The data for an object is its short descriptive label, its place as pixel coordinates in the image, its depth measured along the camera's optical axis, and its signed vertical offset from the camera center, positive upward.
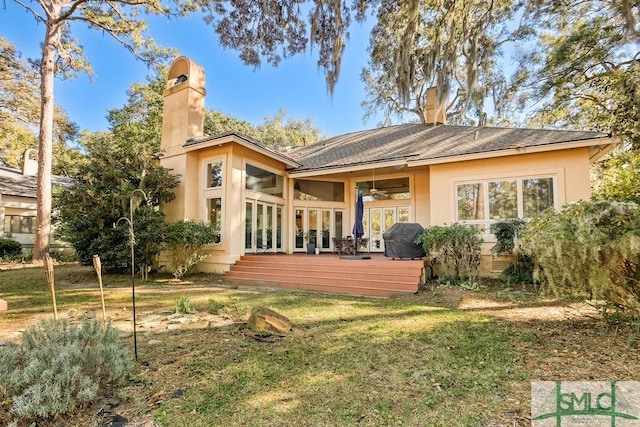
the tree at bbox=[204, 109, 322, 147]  26.03 +10.04
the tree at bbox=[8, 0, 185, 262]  12.64 +8.74
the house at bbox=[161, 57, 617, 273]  9.84 +1.95
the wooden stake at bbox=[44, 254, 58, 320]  3.39 -0.40
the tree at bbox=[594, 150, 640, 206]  11.09 +2.27
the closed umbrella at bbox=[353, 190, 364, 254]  10.77 +0.33
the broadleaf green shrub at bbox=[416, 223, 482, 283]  8.55 -0.54
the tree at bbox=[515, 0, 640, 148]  8.82 +6.16
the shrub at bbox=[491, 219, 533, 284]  8.56 -0.69
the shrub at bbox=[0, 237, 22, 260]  14.95 -0.81
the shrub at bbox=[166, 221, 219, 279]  10.11 -0.32
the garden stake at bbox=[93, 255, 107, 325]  3.69 -0.38
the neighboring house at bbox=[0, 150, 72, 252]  17.47 +1.29
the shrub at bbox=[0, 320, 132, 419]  2.41 -1.15
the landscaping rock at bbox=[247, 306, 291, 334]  4.58 -1.35
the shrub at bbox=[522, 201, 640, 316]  3.52 -0.24
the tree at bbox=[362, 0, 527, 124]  7.49 +4.82
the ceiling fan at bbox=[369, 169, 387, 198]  13.69 +1.90
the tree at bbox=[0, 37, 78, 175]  16.17 +7.21
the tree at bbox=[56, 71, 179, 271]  9.85 +0.91
